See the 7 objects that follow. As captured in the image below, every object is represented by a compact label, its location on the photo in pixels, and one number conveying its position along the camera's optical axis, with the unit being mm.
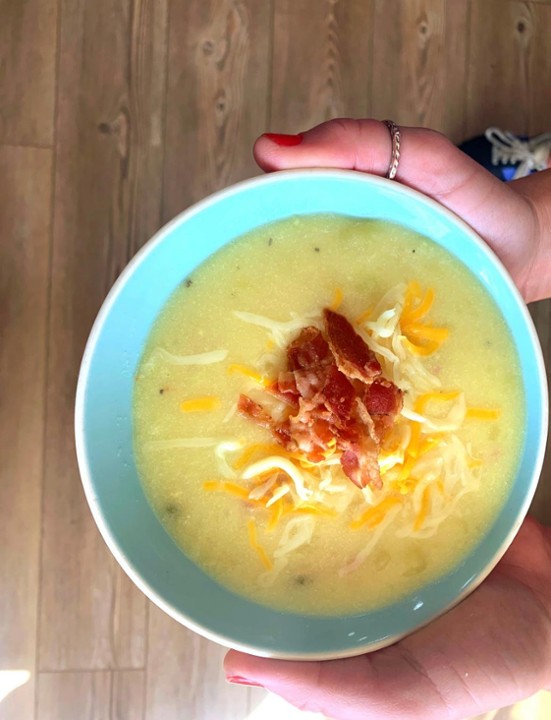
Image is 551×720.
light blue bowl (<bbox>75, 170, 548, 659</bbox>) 265
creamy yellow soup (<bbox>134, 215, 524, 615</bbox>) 279
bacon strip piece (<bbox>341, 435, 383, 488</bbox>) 277
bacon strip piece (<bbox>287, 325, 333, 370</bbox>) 276
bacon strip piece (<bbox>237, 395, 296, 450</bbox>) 279
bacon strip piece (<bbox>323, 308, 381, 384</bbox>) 272
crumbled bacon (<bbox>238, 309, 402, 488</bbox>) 276
